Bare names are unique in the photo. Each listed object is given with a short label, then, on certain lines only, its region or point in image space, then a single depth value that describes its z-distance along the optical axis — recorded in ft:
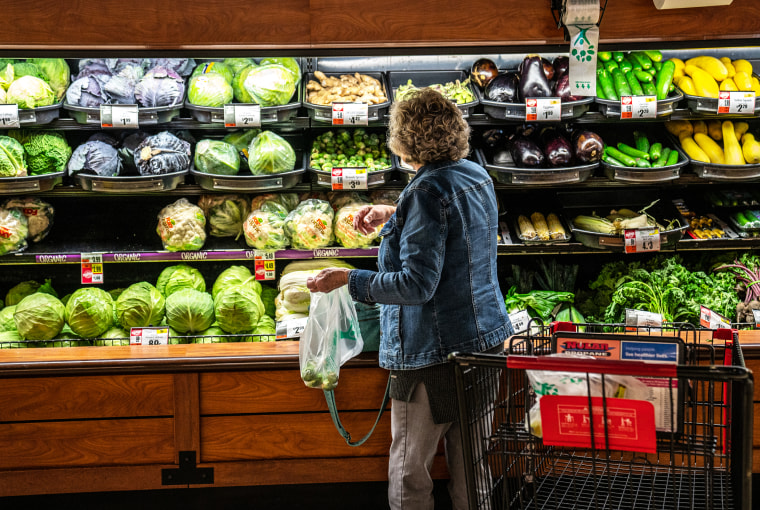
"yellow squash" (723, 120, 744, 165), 12.18
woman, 7.95
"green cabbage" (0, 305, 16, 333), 12.14
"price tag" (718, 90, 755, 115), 11.59
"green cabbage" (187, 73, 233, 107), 11.70
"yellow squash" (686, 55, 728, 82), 12.42
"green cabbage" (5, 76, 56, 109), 11.41
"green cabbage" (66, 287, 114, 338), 11.74
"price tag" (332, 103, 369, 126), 11.46
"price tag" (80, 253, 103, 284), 11.68
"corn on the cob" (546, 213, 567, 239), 12.24
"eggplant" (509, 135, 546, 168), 12.03
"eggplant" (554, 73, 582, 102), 11.85
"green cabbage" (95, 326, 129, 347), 11.93
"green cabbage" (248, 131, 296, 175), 11.91
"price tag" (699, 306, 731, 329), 11.38
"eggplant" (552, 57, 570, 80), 12.32
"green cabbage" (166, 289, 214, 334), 11.85
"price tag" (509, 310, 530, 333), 11.57
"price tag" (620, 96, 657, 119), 11.61
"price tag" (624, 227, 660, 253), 11.98
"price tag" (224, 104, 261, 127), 11.46
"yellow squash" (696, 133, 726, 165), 12.34
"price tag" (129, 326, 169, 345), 11.60
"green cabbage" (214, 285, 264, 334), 11.91
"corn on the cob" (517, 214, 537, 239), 12.26
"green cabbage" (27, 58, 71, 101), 12.09
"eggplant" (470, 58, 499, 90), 12.46
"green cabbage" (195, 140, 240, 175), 11.93
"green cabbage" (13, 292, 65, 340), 11.64
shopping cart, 4.96
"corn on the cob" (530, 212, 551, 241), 12.22
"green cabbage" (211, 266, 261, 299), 12.55
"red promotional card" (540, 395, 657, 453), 5.12
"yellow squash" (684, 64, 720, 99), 12.00
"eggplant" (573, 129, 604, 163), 12.12
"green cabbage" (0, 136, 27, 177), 11.47
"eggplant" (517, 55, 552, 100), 11.85
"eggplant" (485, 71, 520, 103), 11.83
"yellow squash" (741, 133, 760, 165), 12.24
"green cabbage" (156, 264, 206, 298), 12.57
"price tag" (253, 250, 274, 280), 11.92
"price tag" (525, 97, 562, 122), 11.57
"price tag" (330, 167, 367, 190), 11.69
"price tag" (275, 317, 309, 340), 11.30
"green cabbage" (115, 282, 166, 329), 12.00
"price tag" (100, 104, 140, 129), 11.29
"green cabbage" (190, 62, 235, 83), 12.26
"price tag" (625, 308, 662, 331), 11.81
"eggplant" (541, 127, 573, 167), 12.07
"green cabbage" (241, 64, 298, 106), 11.77
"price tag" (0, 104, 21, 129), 11.15
